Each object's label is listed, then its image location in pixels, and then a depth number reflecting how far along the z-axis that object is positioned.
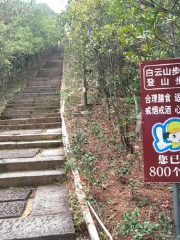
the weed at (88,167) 3.30
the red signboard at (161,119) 1.91
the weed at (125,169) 3.55
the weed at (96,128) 5.32
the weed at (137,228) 2.15
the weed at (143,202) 2.75
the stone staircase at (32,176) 2.61
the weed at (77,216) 2.55
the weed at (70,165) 3.68
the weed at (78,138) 4.59
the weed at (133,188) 2.90
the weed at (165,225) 2.14
